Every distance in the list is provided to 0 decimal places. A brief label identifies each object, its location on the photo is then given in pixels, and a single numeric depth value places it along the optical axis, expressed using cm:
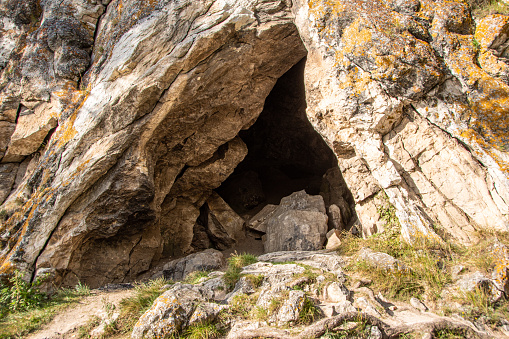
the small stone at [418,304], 364
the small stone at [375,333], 319
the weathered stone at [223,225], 837
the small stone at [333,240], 616
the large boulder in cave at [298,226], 673
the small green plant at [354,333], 321
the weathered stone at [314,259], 471
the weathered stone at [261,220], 817
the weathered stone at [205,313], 357
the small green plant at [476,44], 505
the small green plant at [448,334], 318
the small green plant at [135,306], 395
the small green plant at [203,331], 344
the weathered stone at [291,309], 341
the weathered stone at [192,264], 652
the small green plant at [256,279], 443
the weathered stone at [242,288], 420
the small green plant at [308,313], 343
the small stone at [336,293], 383
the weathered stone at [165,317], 346
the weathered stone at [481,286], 353
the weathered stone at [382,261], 416
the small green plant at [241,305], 378
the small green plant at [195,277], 517
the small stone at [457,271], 393
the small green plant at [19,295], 480
